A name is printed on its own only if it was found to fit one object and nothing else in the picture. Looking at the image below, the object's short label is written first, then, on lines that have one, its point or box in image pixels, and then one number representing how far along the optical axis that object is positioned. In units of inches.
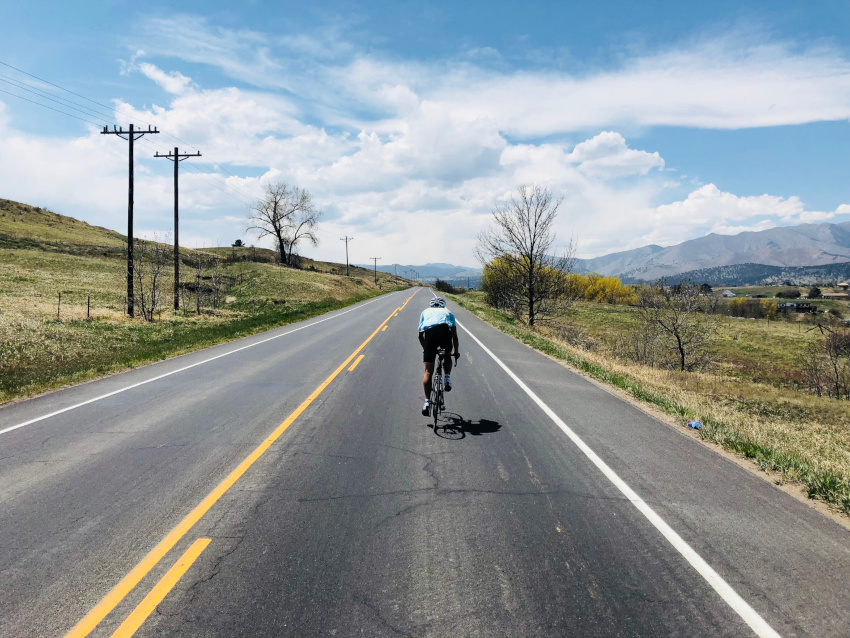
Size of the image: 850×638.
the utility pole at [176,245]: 1059.4
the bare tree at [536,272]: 1007.0
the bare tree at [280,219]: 3344.0
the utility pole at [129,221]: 875.4
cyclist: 279.9
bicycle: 266.1
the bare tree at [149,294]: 900.6
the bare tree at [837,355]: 862.1
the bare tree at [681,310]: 833.5
